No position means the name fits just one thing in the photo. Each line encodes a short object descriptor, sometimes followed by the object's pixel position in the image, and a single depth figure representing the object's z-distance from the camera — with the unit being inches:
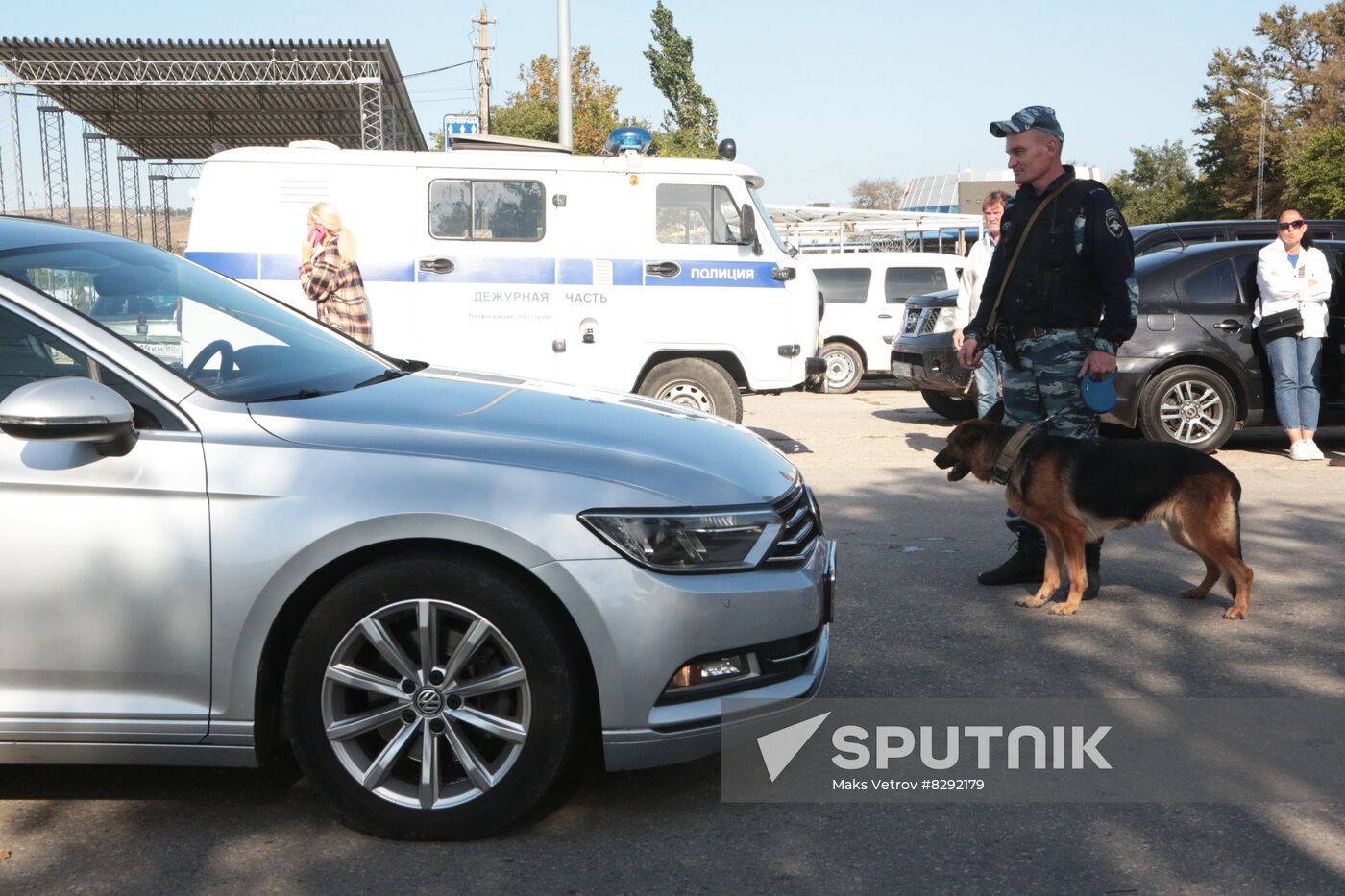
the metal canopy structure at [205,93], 960.3
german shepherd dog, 213.5
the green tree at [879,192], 4131.4
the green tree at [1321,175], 1877.5
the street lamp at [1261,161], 2090.2
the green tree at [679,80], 1863.9
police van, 395.2
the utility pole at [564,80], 699.4
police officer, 219.8
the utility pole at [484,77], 1516.5
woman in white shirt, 375.2
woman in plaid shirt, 354.9
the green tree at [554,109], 1552.7
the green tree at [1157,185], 2682.1
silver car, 126.9
